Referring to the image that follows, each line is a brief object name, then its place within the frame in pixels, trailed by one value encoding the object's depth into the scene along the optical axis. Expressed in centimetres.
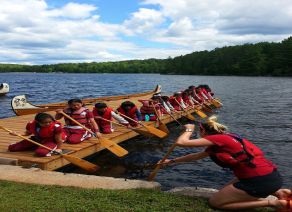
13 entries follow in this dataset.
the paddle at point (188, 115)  1326
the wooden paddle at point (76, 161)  589
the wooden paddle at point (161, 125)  1033
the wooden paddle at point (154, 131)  889
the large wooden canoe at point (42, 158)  566
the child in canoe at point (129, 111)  915
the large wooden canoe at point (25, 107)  1248
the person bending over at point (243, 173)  377
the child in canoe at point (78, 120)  703
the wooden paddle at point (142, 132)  874
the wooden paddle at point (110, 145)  673
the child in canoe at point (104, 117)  794
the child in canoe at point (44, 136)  586
